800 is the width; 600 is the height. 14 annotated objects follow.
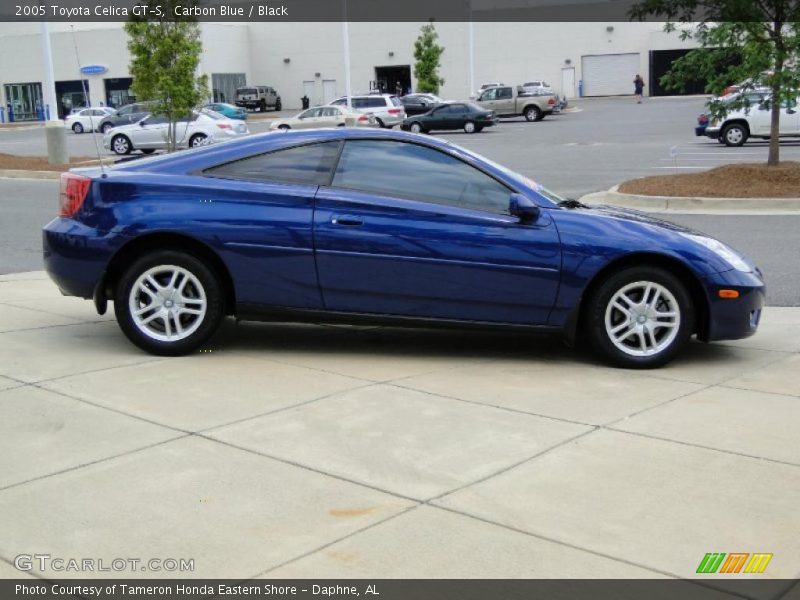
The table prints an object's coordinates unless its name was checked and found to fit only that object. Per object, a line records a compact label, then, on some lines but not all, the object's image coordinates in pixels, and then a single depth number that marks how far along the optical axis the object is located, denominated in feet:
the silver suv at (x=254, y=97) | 241.96
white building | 243.19
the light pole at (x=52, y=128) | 88.38
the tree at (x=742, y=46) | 55.26
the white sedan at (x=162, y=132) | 107.24
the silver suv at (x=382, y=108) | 152.97
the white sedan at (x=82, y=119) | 180.07
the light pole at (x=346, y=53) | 153.37
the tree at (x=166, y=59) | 89.61
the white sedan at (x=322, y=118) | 134.51
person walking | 223.92
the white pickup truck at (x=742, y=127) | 98.32
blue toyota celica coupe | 22.27
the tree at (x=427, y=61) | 206.39
